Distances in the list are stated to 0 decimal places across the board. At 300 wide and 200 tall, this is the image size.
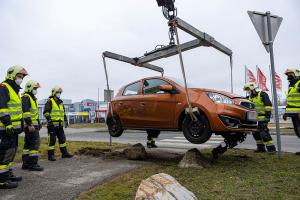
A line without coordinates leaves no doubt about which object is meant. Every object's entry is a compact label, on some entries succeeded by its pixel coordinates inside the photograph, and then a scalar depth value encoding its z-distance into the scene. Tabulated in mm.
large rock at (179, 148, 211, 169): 6312
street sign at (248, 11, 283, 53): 7008
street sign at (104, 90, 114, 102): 8500
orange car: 6090
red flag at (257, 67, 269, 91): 23109
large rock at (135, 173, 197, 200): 3330
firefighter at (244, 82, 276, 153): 8438
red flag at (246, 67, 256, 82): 22047
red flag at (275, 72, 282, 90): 23645
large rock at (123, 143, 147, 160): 7559
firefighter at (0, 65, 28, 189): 5219
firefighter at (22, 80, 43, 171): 6527
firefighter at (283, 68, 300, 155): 7734
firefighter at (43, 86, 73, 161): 8081
